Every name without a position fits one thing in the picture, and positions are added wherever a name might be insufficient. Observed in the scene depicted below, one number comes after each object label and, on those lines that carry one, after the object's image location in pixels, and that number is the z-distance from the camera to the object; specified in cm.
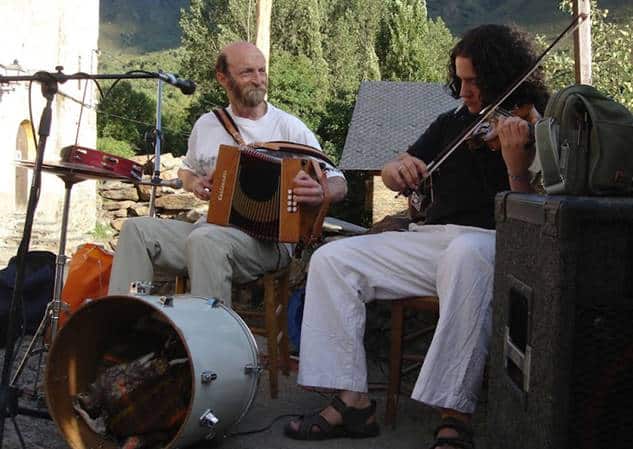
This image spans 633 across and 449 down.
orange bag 405
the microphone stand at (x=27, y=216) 234
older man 316
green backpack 187
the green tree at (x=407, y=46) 3628
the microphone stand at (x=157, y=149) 380
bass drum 242
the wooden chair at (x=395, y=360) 301
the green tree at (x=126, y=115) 2352
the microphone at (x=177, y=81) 250
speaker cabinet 168
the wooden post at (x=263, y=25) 1401
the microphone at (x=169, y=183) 354
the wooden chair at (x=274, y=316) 341
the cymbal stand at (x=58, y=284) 323
